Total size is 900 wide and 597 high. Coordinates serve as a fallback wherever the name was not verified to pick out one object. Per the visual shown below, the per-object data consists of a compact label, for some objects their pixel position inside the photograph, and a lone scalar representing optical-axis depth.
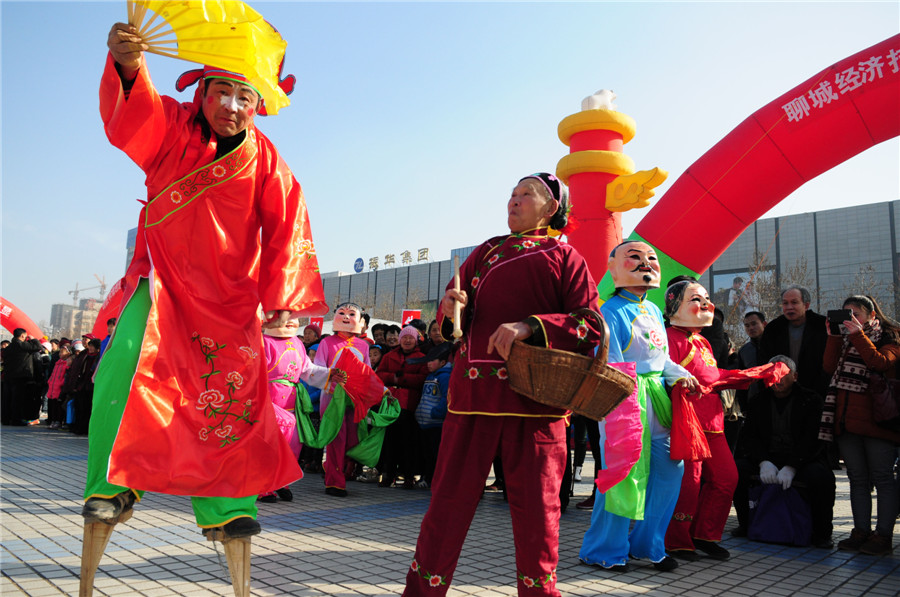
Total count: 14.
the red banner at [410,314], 15.12
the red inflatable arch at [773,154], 6.92
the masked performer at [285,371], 5.84
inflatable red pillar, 9.13
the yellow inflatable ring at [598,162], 9.17
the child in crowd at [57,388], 13.31
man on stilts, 2.40
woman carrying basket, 2.45
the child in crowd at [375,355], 8.48
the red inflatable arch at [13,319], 21.72
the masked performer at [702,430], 4.34
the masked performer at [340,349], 6.43
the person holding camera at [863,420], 4.65
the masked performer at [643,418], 3.84
